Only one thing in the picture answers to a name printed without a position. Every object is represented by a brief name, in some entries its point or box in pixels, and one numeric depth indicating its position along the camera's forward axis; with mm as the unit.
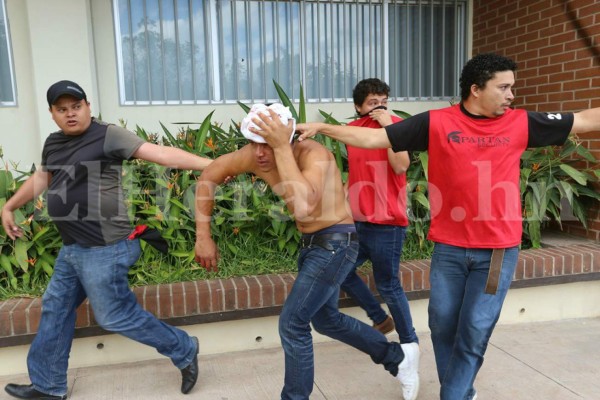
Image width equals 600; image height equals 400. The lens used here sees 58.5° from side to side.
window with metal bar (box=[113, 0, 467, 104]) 5117
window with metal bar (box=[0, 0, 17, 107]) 4719
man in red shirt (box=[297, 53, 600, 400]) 2322
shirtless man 2398
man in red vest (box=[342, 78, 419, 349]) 3035
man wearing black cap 2689
